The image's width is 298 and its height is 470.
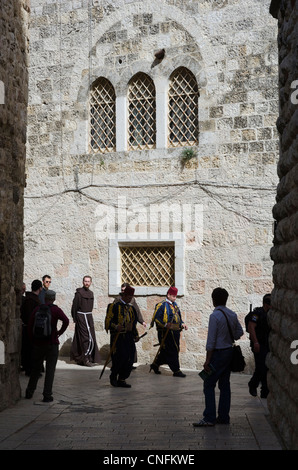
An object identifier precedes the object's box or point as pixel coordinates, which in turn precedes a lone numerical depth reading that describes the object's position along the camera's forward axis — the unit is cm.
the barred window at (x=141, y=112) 1356
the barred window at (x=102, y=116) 1387
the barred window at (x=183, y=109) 1320
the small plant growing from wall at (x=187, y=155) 1294
